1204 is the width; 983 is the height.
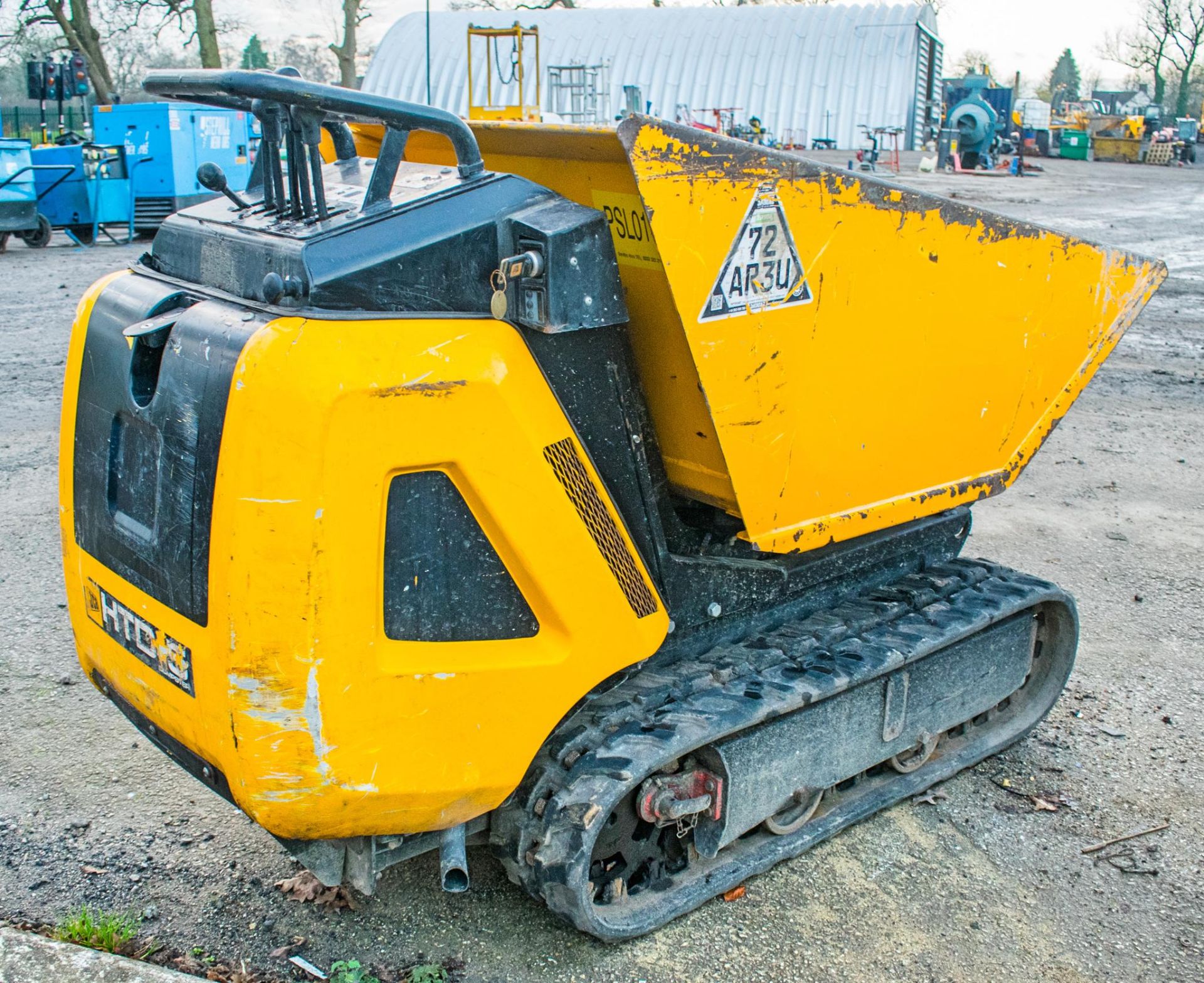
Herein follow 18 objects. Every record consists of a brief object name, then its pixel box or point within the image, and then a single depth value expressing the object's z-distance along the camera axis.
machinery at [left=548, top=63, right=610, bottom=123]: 24.66
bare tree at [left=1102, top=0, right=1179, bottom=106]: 69.31
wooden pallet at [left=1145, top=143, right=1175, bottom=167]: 40.03
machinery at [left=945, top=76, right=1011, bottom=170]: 30.34
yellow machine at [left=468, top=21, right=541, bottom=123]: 17.36
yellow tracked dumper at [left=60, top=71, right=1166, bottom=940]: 2.23
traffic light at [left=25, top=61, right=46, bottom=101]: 19.72
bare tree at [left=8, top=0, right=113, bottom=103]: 29.59
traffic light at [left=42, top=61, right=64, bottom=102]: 19.89
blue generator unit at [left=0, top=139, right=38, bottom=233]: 14.08
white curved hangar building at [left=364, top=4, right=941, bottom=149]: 33.75
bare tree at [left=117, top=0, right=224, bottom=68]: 28.45
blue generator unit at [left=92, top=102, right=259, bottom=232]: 16.06
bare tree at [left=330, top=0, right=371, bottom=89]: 35.66
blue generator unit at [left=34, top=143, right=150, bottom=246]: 15.08
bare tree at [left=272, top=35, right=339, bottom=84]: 47.81
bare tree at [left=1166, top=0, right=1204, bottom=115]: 68.75
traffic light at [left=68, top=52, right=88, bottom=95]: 20.44
